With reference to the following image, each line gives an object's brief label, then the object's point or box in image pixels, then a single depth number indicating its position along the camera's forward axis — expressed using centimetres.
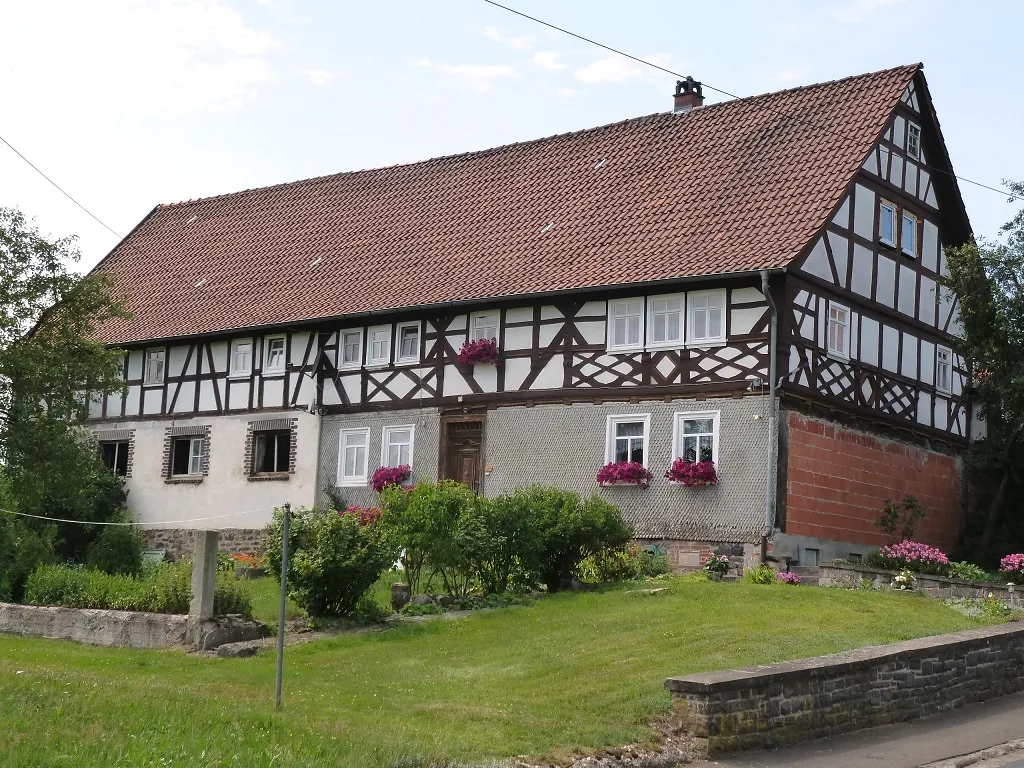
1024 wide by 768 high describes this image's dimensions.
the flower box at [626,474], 2641
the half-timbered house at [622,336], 2598
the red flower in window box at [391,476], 2981
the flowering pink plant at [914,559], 2505
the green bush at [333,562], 1930
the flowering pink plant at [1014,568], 2457
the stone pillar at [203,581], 1811
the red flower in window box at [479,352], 2886
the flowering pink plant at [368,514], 2151
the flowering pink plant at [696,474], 2561
